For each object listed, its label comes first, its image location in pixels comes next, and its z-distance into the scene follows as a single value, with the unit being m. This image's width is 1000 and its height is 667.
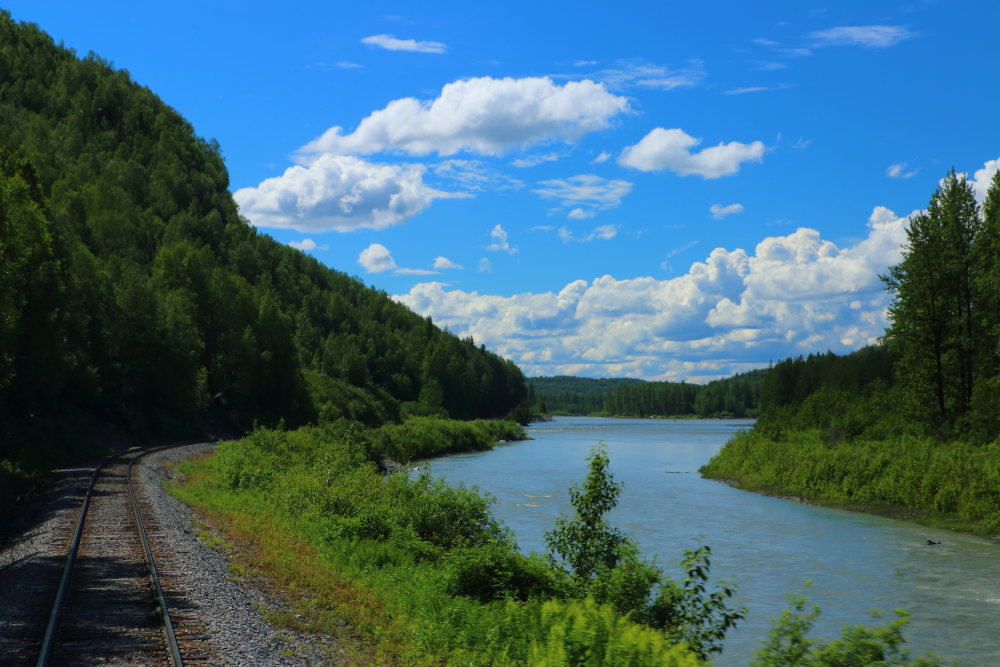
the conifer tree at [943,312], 42.12
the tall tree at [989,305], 37.16
